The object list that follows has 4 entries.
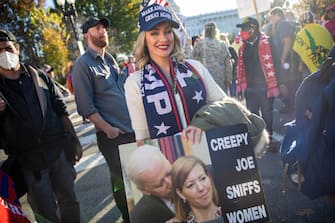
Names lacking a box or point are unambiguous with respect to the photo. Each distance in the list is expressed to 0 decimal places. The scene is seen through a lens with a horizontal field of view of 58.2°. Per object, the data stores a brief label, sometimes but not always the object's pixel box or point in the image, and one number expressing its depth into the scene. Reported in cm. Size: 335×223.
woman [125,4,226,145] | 173
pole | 1156
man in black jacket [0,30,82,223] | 227
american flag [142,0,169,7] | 311
